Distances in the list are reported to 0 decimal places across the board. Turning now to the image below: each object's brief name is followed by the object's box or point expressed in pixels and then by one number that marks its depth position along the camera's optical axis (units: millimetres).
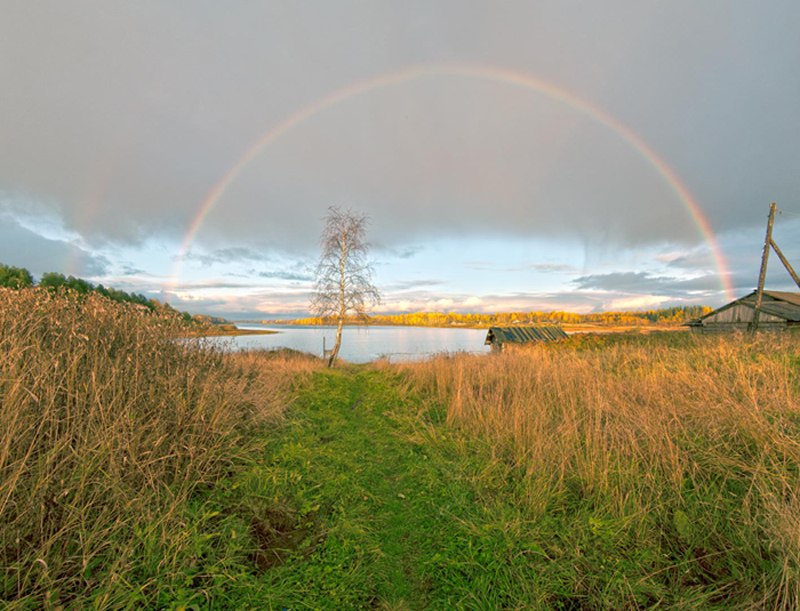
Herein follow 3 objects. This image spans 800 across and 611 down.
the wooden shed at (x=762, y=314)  19703
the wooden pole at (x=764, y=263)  13852
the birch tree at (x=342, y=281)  19391
